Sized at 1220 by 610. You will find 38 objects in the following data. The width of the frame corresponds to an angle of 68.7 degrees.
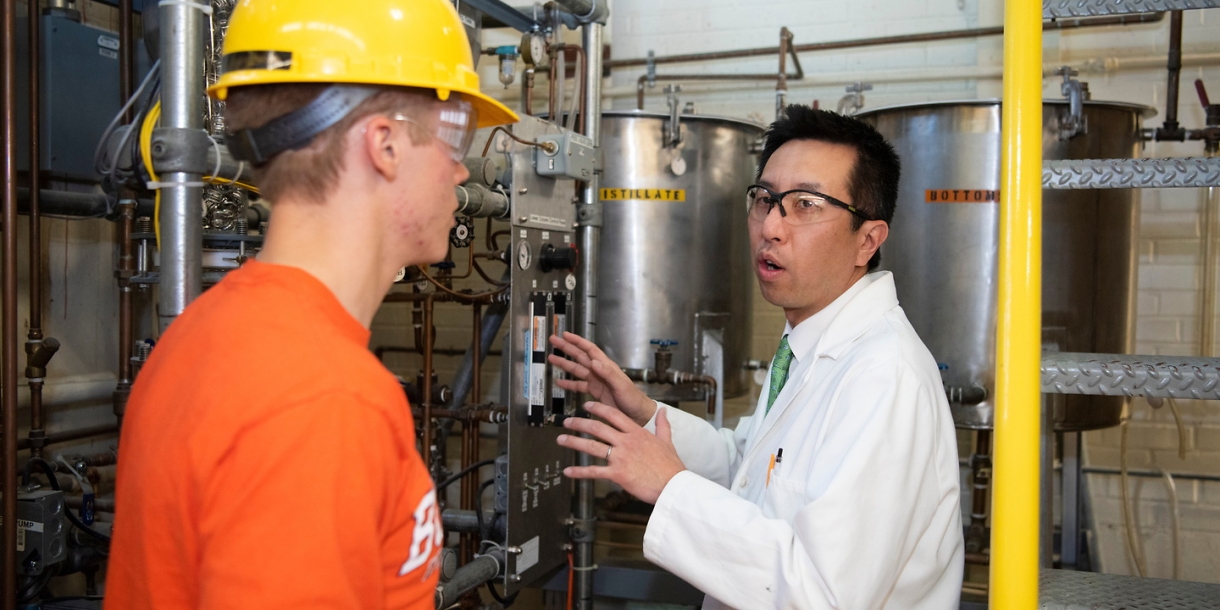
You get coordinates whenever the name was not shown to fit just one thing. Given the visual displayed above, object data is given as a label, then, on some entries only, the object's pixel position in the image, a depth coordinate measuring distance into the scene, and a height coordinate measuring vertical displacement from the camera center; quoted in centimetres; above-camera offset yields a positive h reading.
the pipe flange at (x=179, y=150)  128 +18
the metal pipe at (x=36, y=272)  228 +1
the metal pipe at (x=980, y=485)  265 -61
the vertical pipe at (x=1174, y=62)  271 +69
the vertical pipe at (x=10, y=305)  184 -6
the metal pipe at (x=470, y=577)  187 -65
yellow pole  75 -4
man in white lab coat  115 -23
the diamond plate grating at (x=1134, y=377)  104 -11
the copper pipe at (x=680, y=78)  319 +74
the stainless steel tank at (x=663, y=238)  258 +13
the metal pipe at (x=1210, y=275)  275 +4
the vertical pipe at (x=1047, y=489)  144 -40
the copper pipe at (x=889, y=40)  285 +84
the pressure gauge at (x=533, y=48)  240 +63
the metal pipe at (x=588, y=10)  237 +73
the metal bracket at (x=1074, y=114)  230 +45
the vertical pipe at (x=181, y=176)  130 +15
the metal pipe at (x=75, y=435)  235 -45
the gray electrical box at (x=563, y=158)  211 +29
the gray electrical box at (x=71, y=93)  235 +50
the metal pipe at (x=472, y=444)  271 -52
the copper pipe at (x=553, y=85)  244 +55
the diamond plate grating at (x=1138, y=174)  112 +14
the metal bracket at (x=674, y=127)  255 +45
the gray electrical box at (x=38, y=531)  199 -57
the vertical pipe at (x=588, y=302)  238 -6
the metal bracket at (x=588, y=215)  234 +17
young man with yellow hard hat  62 -6
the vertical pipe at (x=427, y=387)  258 -32
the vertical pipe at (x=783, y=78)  288 +69
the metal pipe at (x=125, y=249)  231 +7
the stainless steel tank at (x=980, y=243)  238 +12
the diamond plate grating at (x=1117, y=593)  109 -40
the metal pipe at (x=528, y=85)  262 +62
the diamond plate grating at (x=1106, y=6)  114 +36
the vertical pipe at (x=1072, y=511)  279 -70
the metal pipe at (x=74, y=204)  224 +19
